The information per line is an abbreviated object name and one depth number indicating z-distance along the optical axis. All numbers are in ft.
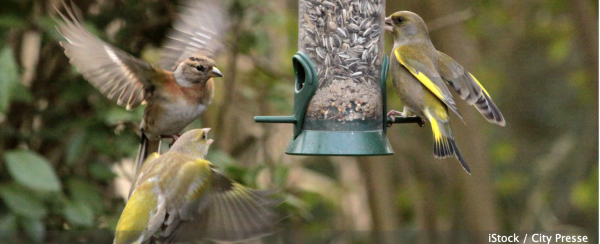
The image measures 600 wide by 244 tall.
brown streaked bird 24.49
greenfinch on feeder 27.73
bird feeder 27.17
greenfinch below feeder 23.41
